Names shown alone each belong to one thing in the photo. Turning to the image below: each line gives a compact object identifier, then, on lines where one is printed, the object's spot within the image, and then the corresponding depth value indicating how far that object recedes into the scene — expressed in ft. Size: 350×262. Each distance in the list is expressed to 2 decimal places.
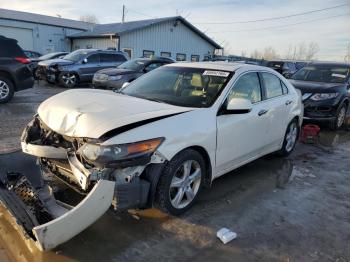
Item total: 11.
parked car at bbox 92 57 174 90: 39.34
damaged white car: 9.71
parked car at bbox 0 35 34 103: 31.17
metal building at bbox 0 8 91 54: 97.14
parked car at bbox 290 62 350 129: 27.76
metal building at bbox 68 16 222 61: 86.74
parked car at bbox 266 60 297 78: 76.85
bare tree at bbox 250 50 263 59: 308.81
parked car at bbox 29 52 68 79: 52.95
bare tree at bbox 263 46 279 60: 314.96
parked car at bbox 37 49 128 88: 47.52
